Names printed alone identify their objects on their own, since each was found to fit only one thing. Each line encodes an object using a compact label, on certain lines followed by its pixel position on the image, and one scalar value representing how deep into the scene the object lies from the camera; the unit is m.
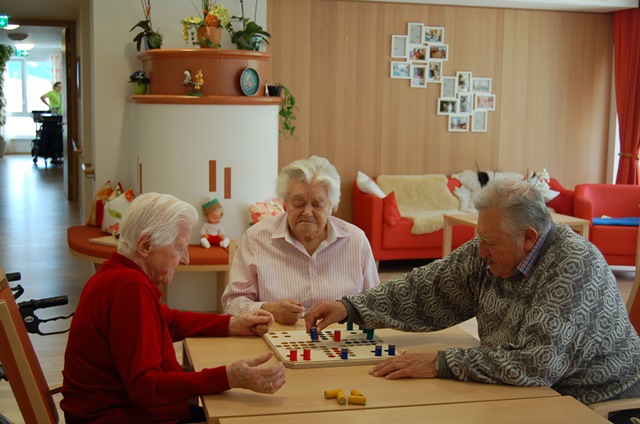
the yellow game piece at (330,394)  2.12
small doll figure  5.67
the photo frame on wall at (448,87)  8.49
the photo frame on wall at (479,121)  8.67
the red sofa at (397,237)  7.61
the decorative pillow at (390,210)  7.61
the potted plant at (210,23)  5.84
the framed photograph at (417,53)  8.32
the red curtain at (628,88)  8.72
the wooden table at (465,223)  6.80
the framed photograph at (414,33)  8.29
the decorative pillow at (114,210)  6.12
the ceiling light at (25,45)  16.56
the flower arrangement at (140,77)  6.04
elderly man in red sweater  2.13
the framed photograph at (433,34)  8.34
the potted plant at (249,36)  6.11
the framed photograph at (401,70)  8.31
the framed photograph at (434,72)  8.43
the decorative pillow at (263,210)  5.66
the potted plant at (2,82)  17.86
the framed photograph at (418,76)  8.38
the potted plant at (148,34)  6.03
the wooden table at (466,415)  1.99
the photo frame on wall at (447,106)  8.51
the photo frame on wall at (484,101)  8.65
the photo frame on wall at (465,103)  8.55
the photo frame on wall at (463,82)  8.52
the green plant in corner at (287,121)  6.83
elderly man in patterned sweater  2.27
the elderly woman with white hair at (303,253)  3.10
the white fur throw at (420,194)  8.16
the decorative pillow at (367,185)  7.94
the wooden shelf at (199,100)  5.63
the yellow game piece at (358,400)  2.08
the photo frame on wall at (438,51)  8.39
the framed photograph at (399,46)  8.27
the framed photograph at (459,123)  8.59
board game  2.40
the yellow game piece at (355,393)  2.11
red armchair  7.51
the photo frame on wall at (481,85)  8.60
